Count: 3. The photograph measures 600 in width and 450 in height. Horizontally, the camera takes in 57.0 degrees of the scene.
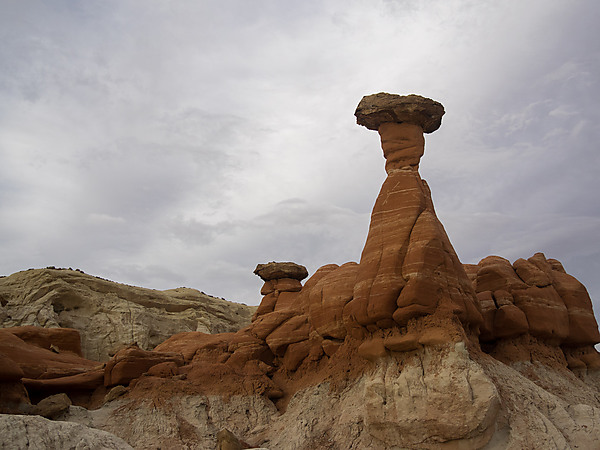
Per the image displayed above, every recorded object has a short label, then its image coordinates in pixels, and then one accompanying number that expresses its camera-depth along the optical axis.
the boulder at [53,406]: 19.91
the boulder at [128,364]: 23.97
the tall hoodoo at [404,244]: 19.78
